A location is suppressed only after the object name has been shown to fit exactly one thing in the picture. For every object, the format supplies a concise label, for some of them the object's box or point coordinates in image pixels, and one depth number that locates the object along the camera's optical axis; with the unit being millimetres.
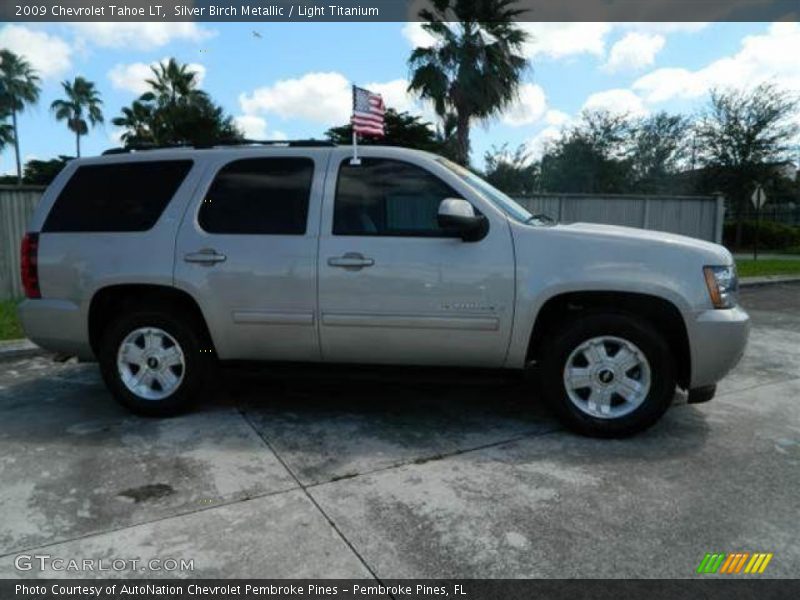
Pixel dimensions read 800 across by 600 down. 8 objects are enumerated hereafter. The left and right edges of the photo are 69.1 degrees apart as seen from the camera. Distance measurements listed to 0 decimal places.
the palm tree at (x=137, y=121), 37603
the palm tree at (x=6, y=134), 55059
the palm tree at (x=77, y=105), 55812
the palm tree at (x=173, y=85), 37500
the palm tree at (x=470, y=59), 19844
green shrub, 27797
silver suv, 3633
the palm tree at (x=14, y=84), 52219
